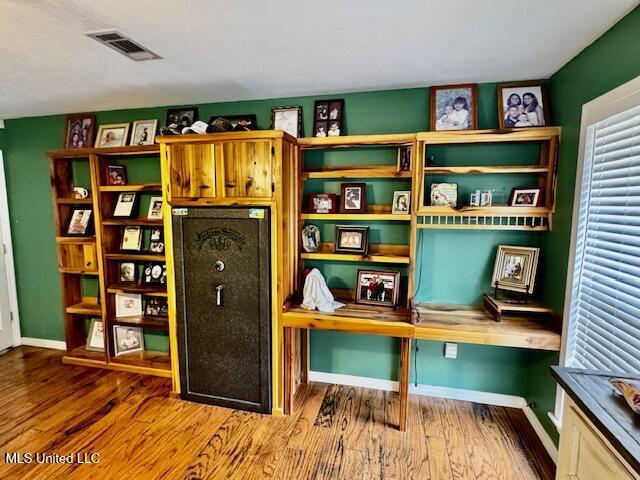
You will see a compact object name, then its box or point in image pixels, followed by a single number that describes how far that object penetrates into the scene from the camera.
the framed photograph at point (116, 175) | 3.00
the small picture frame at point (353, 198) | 2.52
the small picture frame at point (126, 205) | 3.02
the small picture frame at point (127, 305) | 3.15
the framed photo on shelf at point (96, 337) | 3.26
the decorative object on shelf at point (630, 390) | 1.03
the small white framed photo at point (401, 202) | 2.44
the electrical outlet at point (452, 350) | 2.56
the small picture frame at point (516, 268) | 2.21
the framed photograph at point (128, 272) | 3.13
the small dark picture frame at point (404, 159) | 2.36
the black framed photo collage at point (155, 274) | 3.02
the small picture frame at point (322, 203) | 2.58
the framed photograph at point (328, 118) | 2.54
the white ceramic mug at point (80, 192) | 3.10
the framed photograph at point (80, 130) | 3.10
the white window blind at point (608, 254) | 1.43
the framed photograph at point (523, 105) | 2.21
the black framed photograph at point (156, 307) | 3.12
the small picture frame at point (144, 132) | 2.96
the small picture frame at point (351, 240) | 2.54
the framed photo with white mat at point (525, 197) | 2.18
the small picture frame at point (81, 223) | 3.13
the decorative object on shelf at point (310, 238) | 2.63
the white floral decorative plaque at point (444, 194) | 2.34
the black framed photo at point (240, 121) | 2.67
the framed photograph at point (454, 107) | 2.31
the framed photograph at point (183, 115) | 2.86
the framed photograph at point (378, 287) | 2.51
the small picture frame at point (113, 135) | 3.03
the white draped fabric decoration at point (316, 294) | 2.38
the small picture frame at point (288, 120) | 2.61
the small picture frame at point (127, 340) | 3.12
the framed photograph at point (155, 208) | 3.00
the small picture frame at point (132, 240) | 3.06
